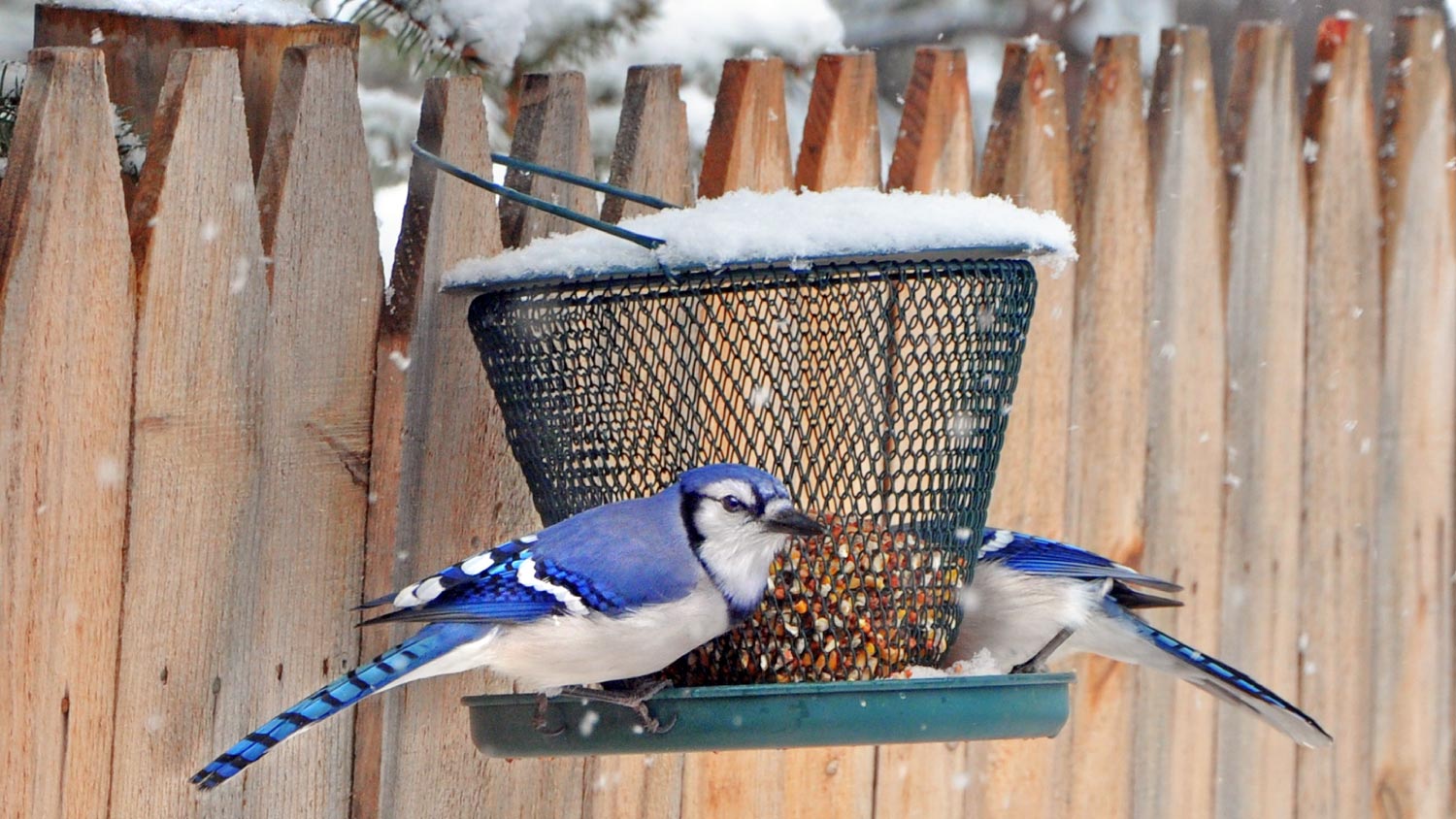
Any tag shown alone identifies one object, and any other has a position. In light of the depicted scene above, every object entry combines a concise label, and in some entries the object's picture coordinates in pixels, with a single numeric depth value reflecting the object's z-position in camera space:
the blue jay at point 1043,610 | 5.54
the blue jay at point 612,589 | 4.58
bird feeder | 4.71
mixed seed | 5.02
